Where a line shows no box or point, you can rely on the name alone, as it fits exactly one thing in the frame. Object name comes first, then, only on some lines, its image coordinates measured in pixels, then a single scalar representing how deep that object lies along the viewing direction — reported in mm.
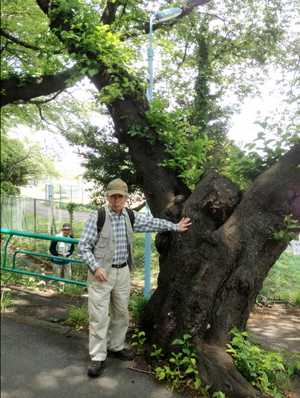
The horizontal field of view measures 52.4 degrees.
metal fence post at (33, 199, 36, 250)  11722
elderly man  3250
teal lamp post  5425
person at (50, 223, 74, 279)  7234
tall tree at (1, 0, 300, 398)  3342
